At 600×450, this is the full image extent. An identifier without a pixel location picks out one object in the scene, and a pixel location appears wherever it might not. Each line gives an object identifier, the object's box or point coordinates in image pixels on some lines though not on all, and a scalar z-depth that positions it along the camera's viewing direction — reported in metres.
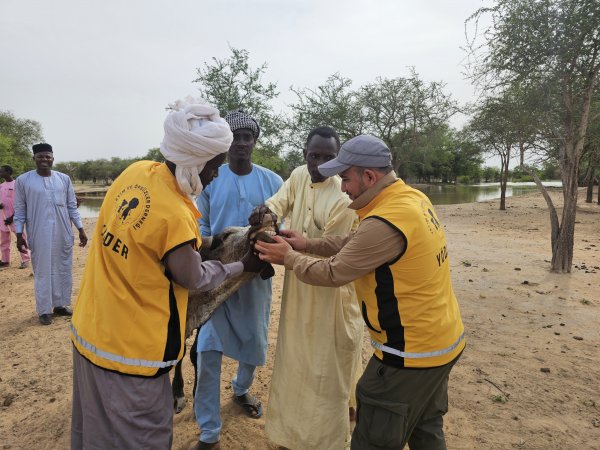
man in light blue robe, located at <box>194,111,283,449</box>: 2.68
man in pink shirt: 8.37
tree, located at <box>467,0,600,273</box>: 6.24
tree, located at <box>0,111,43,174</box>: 39.62
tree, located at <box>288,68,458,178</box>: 22.28
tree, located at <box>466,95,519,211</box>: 7.65
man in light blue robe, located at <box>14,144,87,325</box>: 5.07
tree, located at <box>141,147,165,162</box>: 70.12
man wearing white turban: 1.58
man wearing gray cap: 1.84
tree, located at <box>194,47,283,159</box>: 20.86
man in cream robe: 2.54
